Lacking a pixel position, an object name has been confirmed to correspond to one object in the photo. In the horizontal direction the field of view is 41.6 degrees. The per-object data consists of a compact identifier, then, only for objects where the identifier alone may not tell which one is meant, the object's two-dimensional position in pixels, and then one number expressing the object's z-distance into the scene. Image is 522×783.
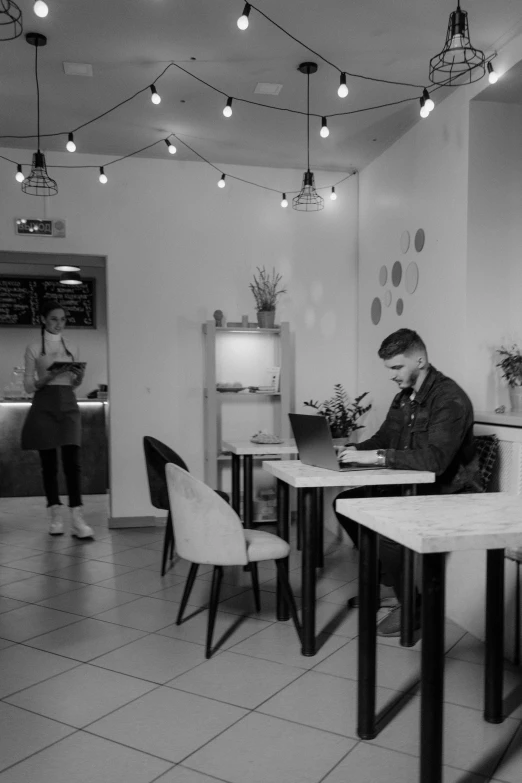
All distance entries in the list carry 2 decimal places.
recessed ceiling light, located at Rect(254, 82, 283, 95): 4.41
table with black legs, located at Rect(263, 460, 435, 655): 2.79
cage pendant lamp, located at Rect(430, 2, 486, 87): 2.60
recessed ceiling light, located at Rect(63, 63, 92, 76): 4.14
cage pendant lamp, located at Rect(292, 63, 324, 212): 4.14
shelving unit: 5.96
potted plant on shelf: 5.75
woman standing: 5.22
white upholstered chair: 2.93
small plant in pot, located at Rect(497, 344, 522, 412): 4.13
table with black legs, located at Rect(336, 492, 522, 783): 1.74
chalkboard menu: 8.34
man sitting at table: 3.05
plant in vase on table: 5.46
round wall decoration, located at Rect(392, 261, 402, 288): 5.30
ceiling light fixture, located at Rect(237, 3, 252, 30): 3.09
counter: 6.99
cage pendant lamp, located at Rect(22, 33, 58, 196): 3.80
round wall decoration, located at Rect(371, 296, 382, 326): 5.76
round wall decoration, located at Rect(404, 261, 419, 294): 4.97
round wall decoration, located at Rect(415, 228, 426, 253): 4.85
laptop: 2.93
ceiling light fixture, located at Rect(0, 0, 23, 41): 3.53
